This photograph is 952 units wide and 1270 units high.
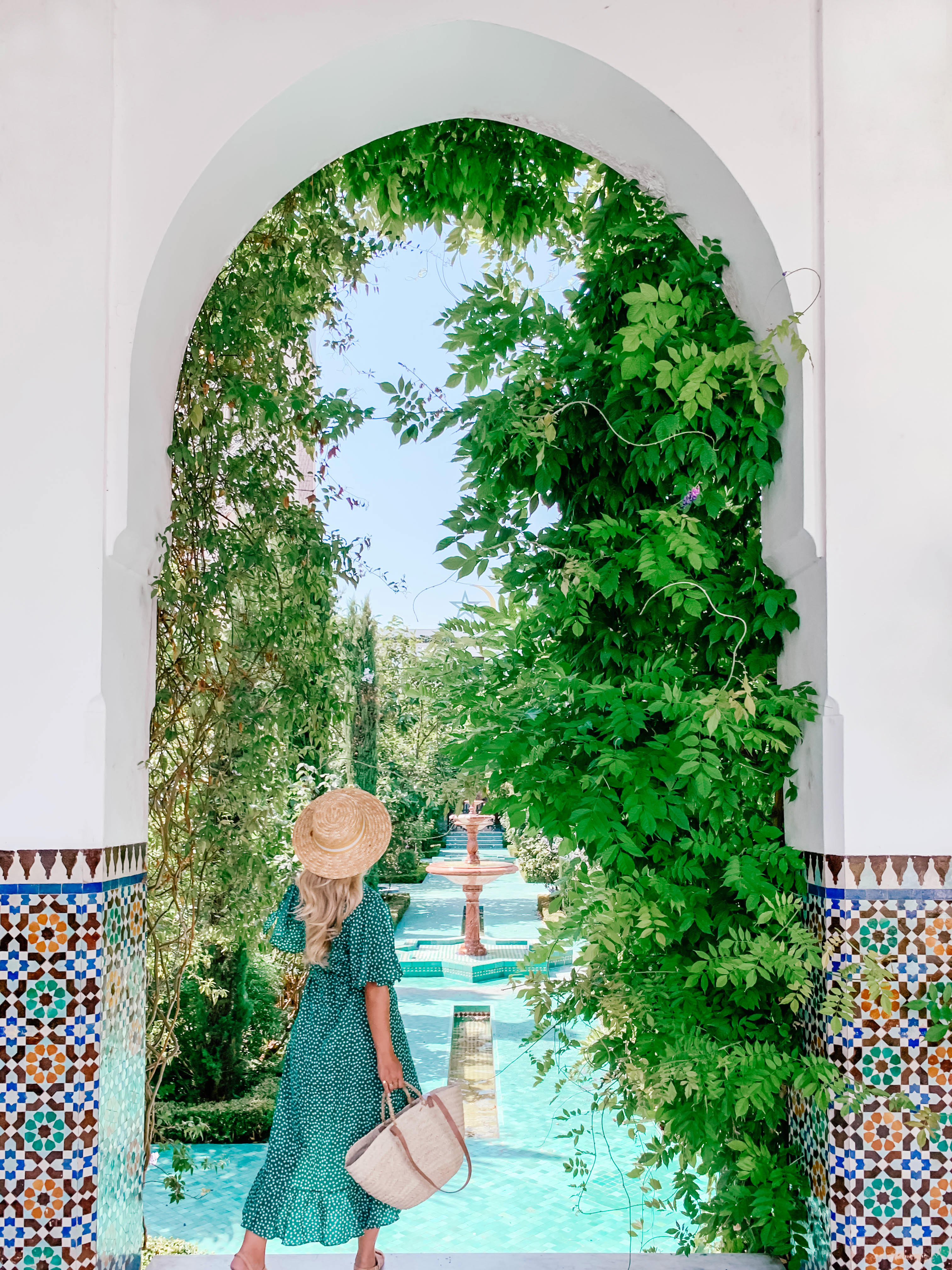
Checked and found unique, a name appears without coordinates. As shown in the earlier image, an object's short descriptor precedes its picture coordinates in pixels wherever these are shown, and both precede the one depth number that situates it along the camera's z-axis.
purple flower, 2.86
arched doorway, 2.51
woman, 2.79
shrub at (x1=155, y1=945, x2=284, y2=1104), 6.48
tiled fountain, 10.62
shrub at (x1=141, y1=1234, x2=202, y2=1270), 3.17
